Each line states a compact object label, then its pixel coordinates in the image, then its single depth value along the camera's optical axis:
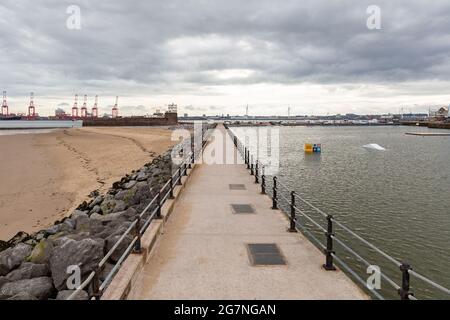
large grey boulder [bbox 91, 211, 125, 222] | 11.91
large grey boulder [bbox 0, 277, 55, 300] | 6.91
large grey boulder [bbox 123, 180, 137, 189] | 18.65
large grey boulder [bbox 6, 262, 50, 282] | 7.86
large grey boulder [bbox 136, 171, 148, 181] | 20.53
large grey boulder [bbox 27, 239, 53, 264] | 8.62
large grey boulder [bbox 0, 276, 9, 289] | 7.77
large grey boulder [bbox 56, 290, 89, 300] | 6.09
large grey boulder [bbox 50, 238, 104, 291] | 7.32
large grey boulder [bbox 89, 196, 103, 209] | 16.51
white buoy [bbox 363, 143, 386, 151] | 54.56
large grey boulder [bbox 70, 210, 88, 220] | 12.99
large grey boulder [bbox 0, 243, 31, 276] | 8.83
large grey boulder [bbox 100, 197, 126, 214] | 14.17
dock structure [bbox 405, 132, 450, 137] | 94.14
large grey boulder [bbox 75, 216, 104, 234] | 10.95
